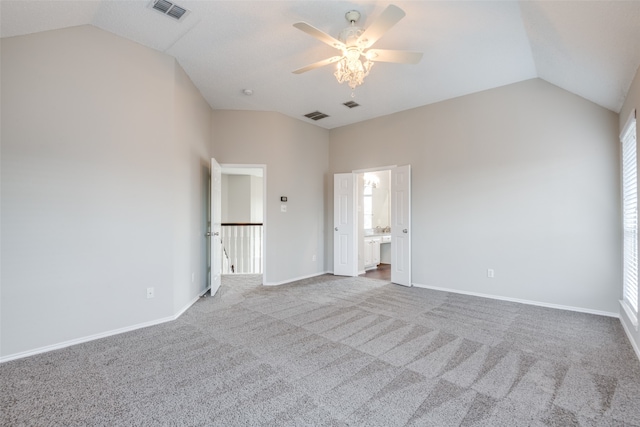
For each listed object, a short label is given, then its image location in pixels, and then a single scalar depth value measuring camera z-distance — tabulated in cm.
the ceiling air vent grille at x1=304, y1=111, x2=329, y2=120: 542
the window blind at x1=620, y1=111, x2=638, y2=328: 287
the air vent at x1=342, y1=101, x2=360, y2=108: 491
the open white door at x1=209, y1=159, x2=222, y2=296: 457
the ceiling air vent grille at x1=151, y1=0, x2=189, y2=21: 261
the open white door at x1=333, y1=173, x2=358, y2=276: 586
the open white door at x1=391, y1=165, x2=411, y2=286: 507
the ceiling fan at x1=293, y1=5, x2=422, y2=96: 248
